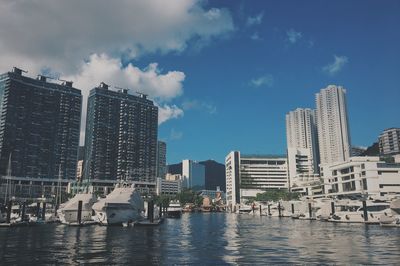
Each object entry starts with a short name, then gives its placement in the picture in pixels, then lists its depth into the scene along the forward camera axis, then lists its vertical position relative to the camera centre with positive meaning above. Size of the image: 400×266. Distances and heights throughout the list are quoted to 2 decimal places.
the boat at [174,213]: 162.16 -3.46
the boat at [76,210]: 101.06 -1.22
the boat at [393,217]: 87.31 -3.28
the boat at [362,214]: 100.06 -2.83
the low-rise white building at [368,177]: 136.25 +9.65
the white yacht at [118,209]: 89.69 -0.85
